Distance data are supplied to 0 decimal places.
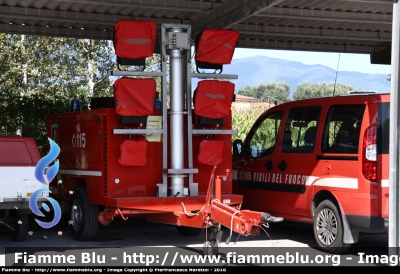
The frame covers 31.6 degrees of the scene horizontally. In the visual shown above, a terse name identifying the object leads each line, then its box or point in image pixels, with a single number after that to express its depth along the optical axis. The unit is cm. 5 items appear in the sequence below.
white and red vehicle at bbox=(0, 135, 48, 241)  1030
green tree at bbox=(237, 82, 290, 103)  9231
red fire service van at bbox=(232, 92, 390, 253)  938
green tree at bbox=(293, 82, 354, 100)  6934
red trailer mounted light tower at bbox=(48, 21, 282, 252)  1018
